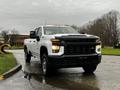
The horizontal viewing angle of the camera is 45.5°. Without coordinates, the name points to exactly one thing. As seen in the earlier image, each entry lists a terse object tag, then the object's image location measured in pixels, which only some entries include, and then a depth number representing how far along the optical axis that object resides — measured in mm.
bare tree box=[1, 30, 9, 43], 39470
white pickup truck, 5019
